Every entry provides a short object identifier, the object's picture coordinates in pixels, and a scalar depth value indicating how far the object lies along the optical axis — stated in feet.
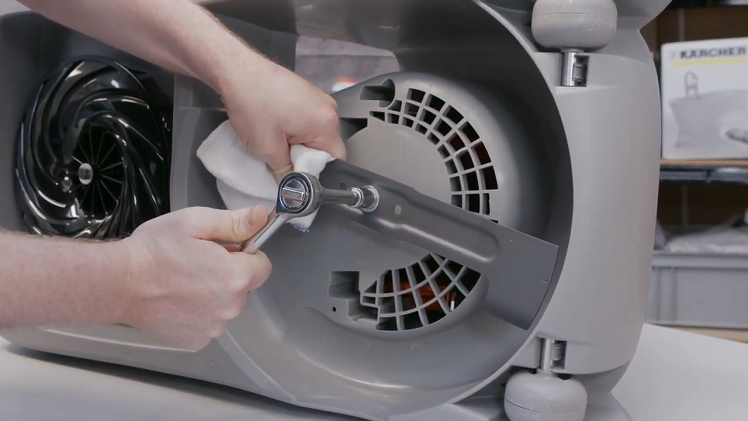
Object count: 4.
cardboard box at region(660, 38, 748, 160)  4.71
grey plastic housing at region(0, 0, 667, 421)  1.62
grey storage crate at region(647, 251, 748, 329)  4.51
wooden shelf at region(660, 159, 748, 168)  4.77
